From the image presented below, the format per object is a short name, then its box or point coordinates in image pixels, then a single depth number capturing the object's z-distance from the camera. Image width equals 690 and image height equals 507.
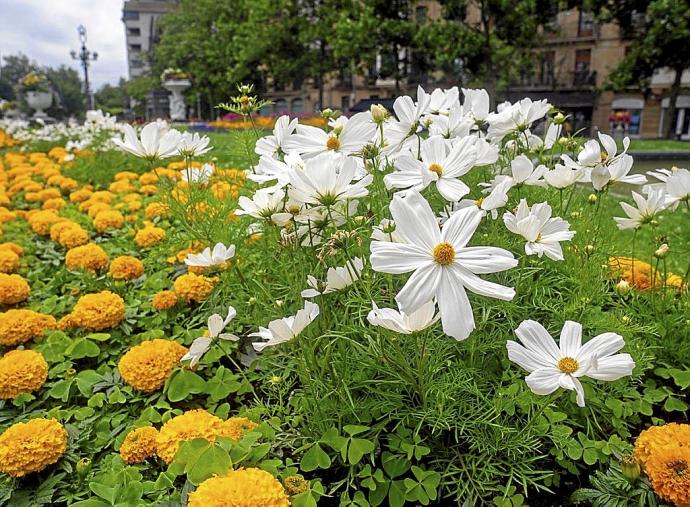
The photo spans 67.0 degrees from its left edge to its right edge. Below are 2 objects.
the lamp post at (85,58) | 28.78
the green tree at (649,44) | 12.67
